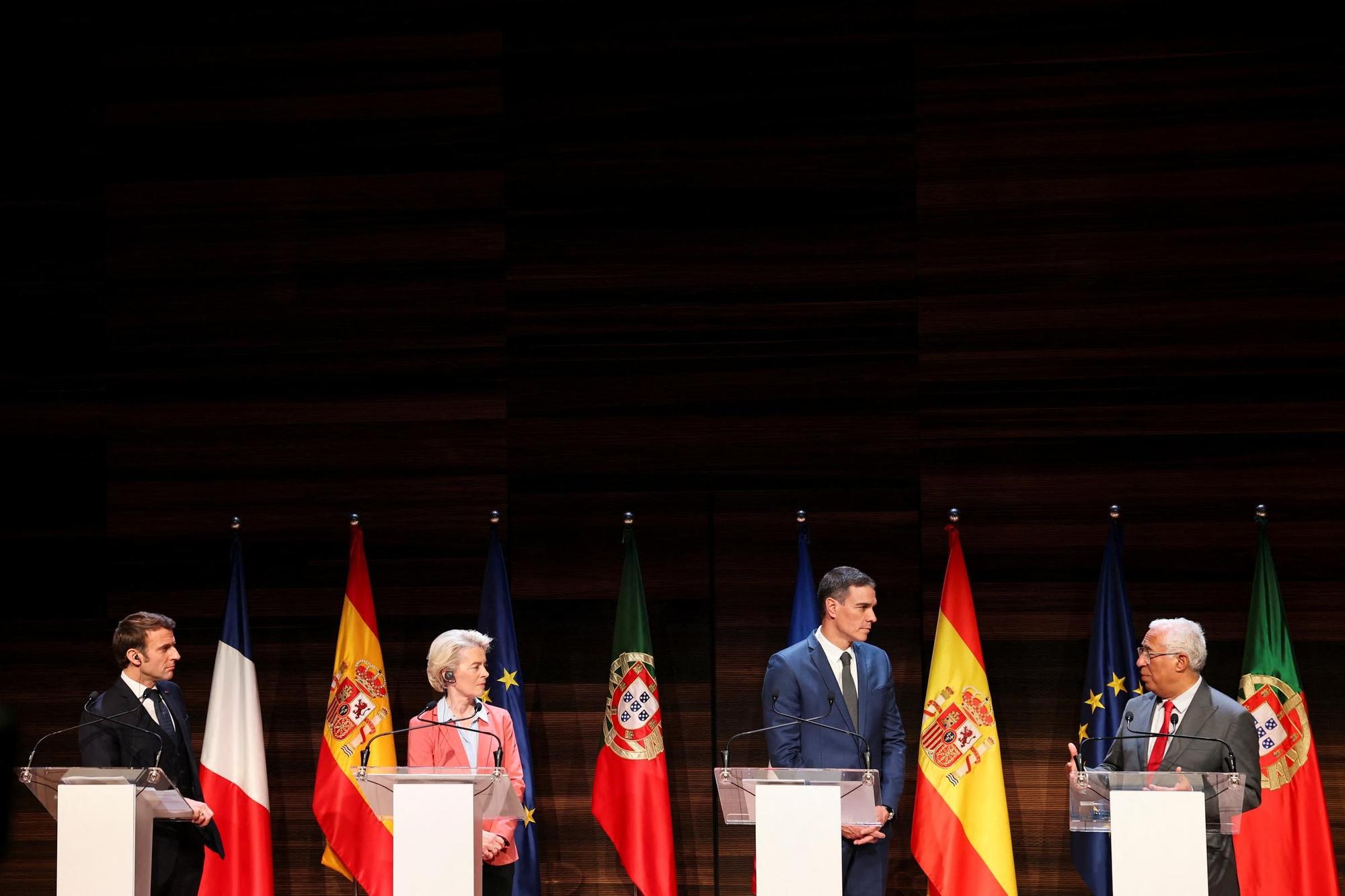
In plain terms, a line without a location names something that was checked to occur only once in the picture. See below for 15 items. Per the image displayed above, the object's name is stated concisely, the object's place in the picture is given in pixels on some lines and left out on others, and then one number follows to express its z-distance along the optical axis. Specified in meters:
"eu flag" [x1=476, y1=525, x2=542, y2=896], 10.73
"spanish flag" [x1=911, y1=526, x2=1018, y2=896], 10.30
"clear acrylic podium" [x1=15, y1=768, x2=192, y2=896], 8.02
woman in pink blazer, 9.12
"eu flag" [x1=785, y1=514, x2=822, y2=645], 10.78
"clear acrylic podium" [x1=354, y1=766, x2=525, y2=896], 7.48
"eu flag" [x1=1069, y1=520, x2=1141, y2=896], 10.28
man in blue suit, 9.51
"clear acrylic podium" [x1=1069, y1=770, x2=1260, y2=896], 7.32
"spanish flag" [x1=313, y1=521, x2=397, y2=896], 10.77
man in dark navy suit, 9.23
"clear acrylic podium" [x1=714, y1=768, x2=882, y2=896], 7.55
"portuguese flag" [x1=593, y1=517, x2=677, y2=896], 10.78
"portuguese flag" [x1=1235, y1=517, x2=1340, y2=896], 9.91
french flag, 10.87
